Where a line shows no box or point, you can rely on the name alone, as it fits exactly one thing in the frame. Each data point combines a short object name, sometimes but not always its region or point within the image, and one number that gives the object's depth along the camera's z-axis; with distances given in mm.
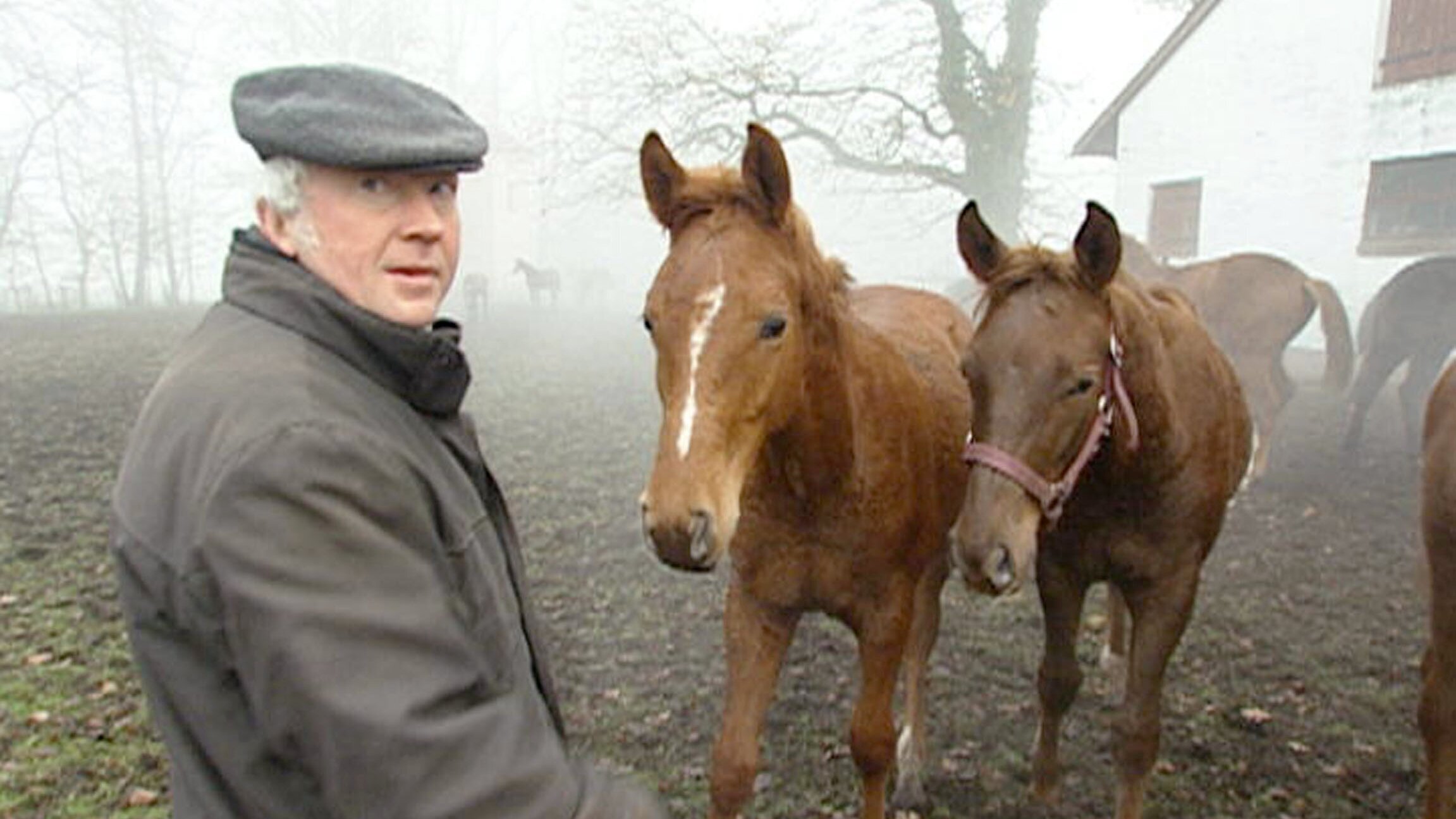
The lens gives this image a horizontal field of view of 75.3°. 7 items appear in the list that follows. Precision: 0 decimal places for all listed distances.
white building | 14156
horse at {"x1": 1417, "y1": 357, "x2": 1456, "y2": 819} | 3100
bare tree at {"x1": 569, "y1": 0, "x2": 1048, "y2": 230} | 18047
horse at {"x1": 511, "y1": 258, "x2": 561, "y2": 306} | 32281
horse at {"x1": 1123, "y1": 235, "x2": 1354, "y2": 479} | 9391
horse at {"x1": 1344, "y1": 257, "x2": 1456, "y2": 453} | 9789
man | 1071
